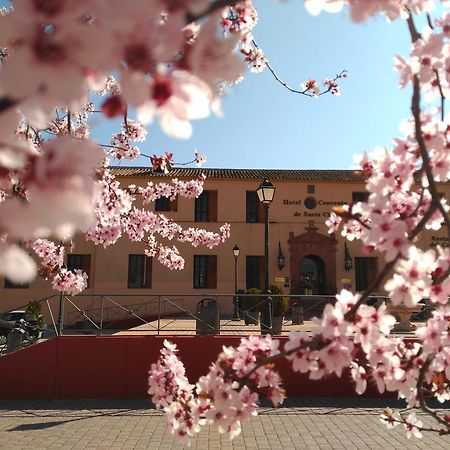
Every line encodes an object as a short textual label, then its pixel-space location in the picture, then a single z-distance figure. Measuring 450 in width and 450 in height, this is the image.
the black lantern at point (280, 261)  19.92
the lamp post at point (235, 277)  12.94
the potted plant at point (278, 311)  9.24
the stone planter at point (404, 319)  10.53
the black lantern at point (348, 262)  19.92
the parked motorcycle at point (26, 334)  5.25
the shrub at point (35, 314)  12.89
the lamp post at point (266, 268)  8.51
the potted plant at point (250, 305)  10.33
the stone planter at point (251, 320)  10.04
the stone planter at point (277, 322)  9.20
